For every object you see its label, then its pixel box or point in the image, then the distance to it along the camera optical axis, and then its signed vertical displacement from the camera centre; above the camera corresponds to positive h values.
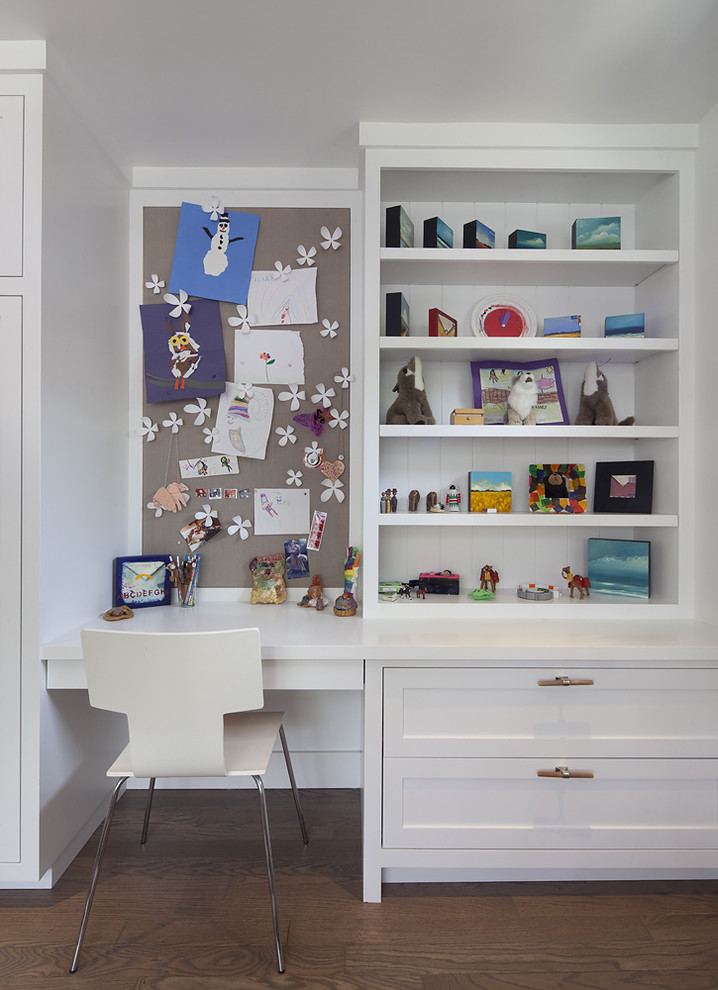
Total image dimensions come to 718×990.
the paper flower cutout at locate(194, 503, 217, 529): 2.49 -0.07
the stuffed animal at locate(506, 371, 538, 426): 2.31 +0.37
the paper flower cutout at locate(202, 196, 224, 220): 2.45 +1.16
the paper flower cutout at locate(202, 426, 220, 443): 2.48 +0.26
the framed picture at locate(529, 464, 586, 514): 2.35 +0.05
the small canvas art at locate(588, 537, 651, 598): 2.30 -0.26
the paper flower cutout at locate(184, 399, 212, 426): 2.47 +0.36
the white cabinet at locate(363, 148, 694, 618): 2.16 +0.55
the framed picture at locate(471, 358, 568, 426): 2.39 +0.43
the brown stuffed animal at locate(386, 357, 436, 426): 2.27 +0.36
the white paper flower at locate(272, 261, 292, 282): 2.49 +0.91
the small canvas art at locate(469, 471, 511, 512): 2.37 +0.03
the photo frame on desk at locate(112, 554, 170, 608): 2.35 -0.32
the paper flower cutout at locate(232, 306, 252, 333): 2.47 +0.71
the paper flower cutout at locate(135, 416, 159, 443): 2.48 +0.28
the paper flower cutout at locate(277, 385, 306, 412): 2.48 +0.42
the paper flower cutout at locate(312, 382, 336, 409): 2.48 +0.42
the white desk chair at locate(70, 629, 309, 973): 1.52 -0.48
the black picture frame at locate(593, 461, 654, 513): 2.30 +0.05
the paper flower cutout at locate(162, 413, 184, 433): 2.48 +0.31
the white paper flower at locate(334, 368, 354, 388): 2.48 +0.49
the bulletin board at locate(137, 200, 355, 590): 2.46 +0.46
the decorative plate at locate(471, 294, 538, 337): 2.38 +0.72
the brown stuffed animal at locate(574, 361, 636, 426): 2.31 +0.37
